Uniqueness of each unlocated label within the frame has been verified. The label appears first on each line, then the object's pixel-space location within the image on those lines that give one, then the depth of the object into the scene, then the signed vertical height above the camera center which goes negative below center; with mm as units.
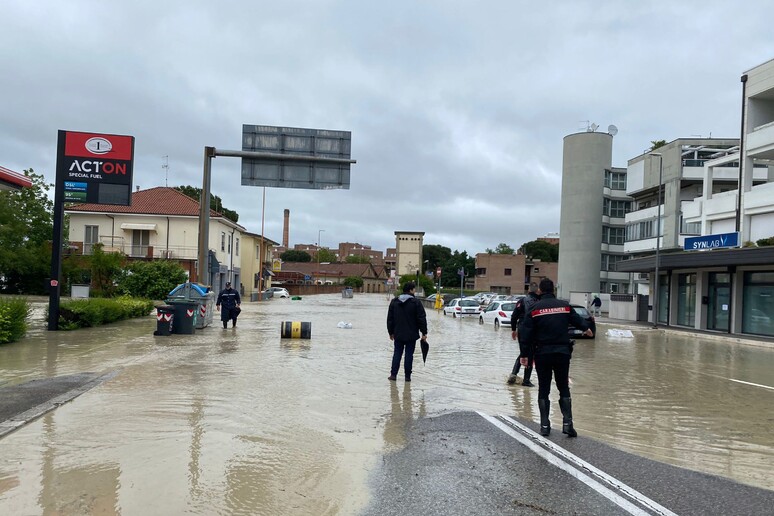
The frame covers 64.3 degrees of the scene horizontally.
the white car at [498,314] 28109 -1545
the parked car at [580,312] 21641 -1129
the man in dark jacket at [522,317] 10174 -596
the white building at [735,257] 27203 +1513
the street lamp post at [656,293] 32750 -329
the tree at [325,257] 188500 +5580
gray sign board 19828 +3742
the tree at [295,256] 179125 +5148
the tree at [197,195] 79644 +9898
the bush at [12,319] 14773 -1384
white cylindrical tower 65062 +8576
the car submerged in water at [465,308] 38938 -1774
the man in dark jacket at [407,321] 10258 -723
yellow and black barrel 18391 -1699
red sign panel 18312 +2972
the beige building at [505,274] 100781 +1206
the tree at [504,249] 155300 +8355
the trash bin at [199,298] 20177 -954
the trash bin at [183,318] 18797 -1497
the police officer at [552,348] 6961 -738
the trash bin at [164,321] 18250 -1562
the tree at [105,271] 31062 -262
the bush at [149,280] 33750 -651
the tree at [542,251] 132375 +6909
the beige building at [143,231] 46969 +2826
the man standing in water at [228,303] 21062 -1106
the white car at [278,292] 65125 -2062
